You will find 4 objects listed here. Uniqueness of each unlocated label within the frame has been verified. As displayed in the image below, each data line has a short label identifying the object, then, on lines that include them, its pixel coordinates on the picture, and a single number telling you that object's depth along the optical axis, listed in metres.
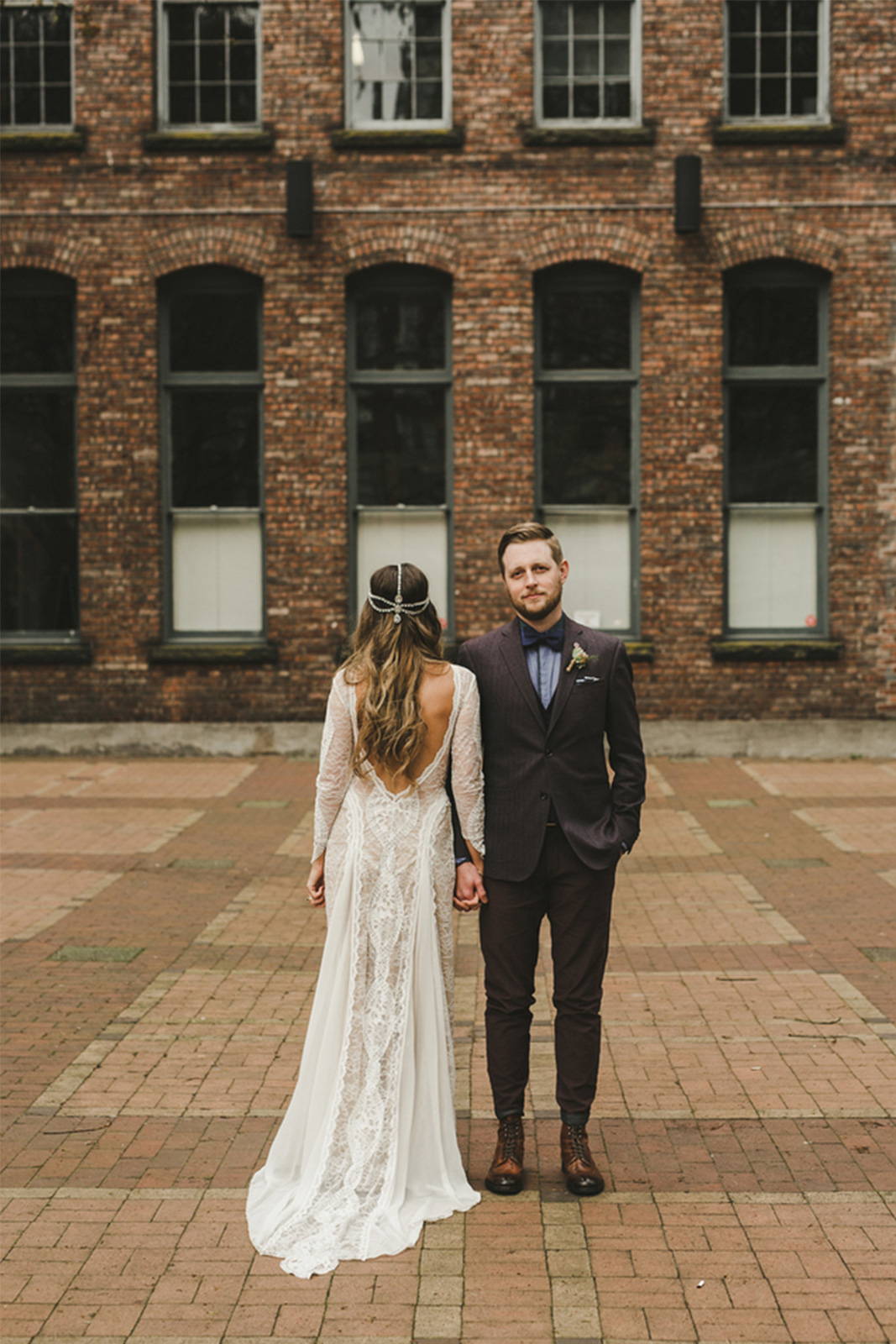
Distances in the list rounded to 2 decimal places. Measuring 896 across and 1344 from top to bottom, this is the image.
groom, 5.42
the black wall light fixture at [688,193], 16.55
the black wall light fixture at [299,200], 16.62
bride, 5.22
